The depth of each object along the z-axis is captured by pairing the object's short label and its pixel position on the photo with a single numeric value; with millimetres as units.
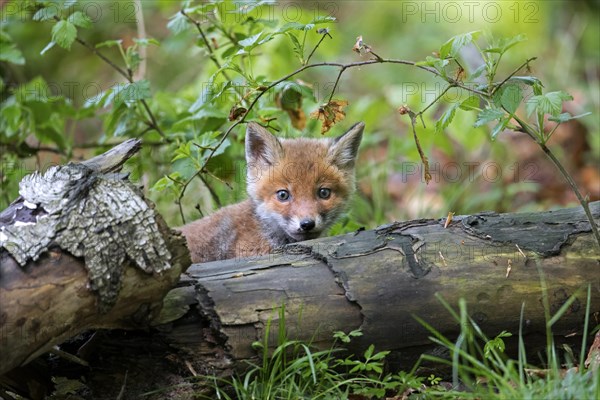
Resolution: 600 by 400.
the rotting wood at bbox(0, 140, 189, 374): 5996
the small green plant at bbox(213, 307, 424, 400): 6828
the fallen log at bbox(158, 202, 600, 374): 7078
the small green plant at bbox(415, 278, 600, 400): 5782
